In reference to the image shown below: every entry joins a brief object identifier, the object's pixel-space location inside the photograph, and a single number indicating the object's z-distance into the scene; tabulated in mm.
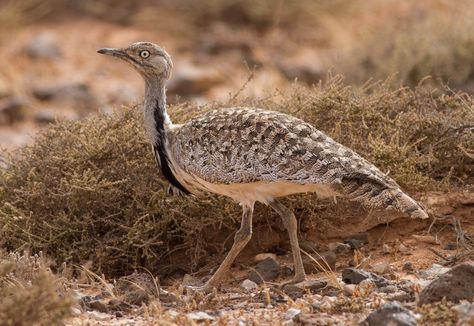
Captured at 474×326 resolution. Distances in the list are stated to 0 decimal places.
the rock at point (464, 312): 9102
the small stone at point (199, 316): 10453
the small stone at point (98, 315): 11055
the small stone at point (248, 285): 12237
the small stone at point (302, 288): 11555
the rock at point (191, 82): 26406
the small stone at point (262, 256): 13316
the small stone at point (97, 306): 11430
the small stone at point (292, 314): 10177
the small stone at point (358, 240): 13258
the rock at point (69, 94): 26734
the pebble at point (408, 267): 12234
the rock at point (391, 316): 9078
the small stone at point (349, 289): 10977
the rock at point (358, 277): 11368
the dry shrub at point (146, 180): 13328
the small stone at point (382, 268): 12117
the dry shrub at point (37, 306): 9250
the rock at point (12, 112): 25766
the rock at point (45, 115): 25391
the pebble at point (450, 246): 12891
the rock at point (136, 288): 11594
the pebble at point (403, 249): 13000
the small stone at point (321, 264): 12703
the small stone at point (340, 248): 13164
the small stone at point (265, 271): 12602
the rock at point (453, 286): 9844
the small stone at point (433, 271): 11702
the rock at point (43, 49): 30141
